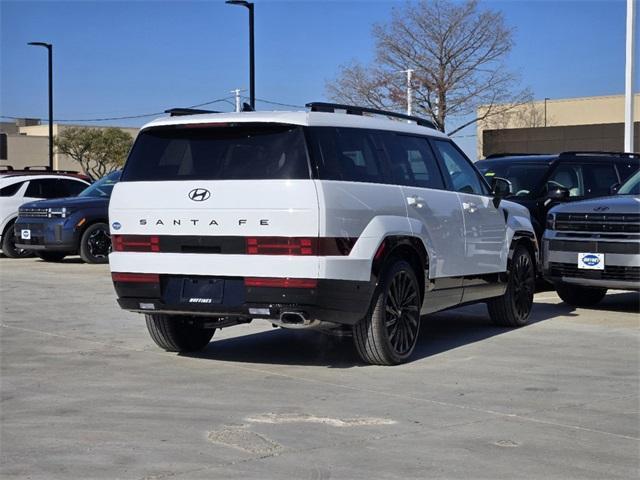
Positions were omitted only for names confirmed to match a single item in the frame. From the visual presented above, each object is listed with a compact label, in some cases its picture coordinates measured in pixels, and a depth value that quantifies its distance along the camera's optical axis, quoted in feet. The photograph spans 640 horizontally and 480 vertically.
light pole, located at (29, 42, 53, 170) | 123.95
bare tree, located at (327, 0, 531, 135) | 148.56
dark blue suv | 59.00
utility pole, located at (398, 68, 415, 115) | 146.72
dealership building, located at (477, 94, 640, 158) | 134.82
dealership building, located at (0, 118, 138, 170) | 251.39
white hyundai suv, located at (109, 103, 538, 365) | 23.25
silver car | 34.86
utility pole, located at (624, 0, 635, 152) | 67.77
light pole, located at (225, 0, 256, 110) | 88.96
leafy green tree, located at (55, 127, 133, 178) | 231.50
